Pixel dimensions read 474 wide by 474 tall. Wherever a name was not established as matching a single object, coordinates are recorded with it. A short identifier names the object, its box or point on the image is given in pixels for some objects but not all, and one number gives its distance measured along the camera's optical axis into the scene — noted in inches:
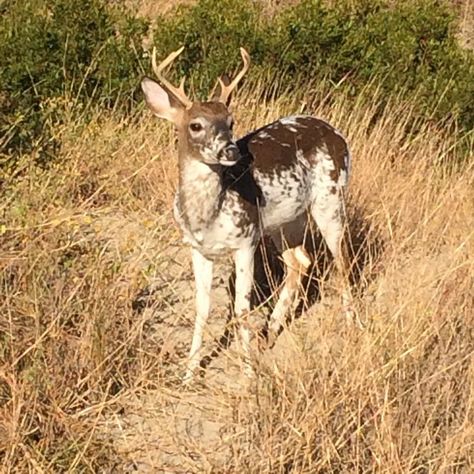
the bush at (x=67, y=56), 336.2
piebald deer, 217.9
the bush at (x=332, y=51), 383.9
